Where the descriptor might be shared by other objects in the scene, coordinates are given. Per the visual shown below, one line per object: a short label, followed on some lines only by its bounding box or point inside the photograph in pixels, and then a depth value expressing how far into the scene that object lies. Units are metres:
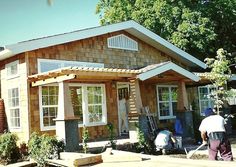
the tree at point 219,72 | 12.88
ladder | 14.18
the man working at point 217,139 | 8.91
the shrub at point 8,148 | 11.87
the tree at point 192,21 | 22.70
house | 12.70
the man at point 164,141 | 12.06
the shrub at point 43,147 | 10.34
